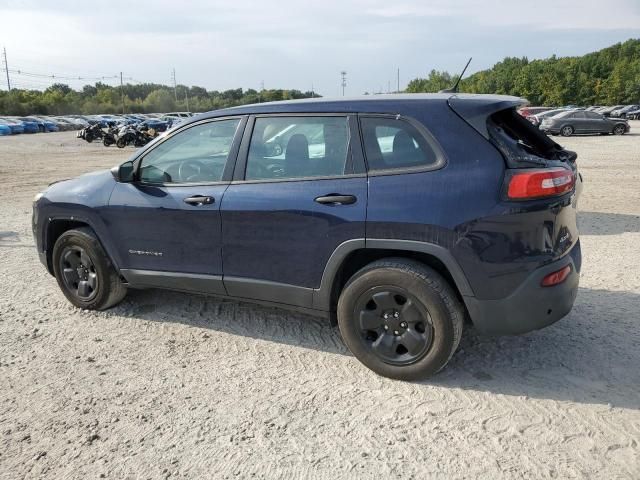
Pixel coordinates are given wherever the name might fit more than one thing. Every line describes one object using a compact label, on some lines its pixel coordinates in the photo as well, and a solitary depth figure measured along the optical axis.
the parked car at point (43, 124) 47.38
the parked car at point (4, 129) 41.97
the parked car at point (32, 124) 45.53
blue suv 3.11
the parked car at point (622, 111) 52.29
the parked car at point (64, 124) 50.94
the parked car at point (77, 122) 53.22
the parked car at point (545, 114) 29.65
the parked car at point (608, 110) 54.21
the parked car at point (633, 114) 51.81
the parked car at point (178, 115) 49.88
